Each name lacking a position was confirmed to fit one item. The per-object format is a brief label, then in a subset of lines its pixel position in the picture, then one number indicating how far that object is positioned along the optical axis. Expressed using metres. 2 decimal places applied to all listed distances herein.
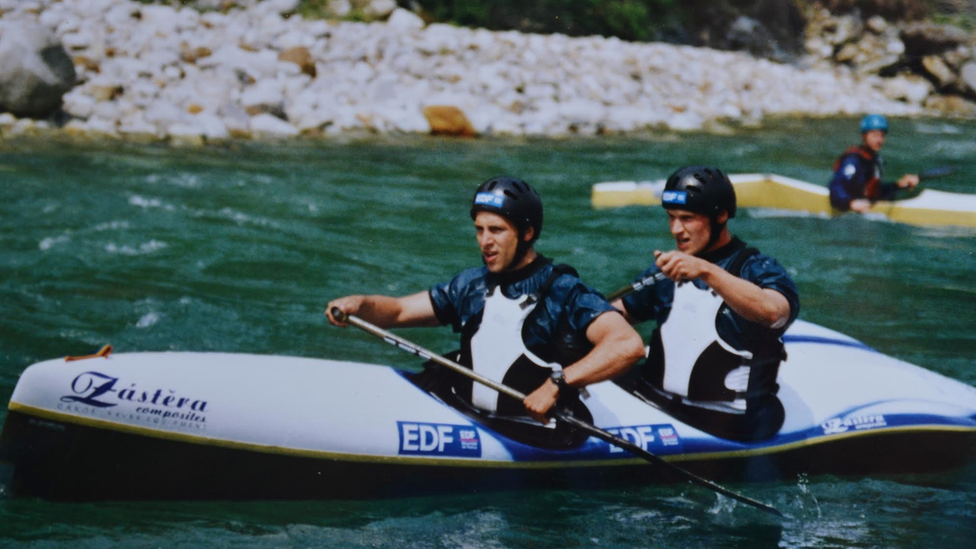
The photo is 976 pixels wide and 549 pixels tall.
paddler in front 7.97
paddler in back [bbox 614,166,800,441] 8.37
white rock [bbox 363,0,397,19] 35.84
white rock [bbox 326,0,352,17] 35.50
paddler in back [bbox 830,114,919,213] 19.87
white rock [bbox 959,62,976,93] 42.94
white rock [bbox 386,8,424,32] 35.44
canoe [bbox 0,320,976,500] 7.85
